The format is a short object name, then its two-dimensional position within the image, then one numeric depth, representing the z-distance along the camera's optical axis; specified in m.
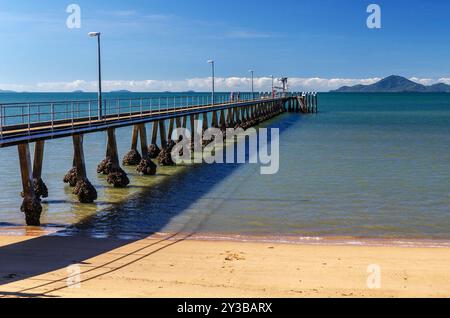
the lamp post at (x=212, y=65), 37.88
